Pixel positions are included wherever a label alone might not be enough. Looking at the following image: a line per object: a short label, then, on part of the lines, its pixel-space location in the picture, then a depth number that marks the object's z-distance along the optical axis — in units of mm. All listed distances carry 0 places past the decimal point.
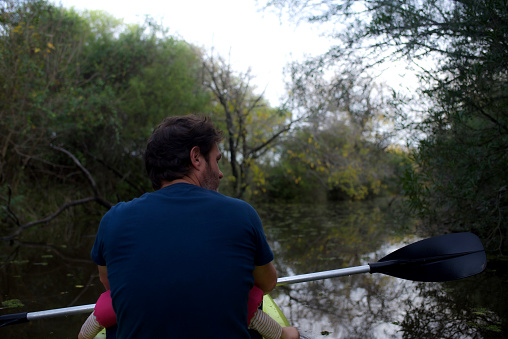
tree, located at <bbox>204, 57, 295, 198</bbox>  10328
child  1557
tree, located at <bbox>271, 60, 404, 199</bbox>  5566
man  1262
